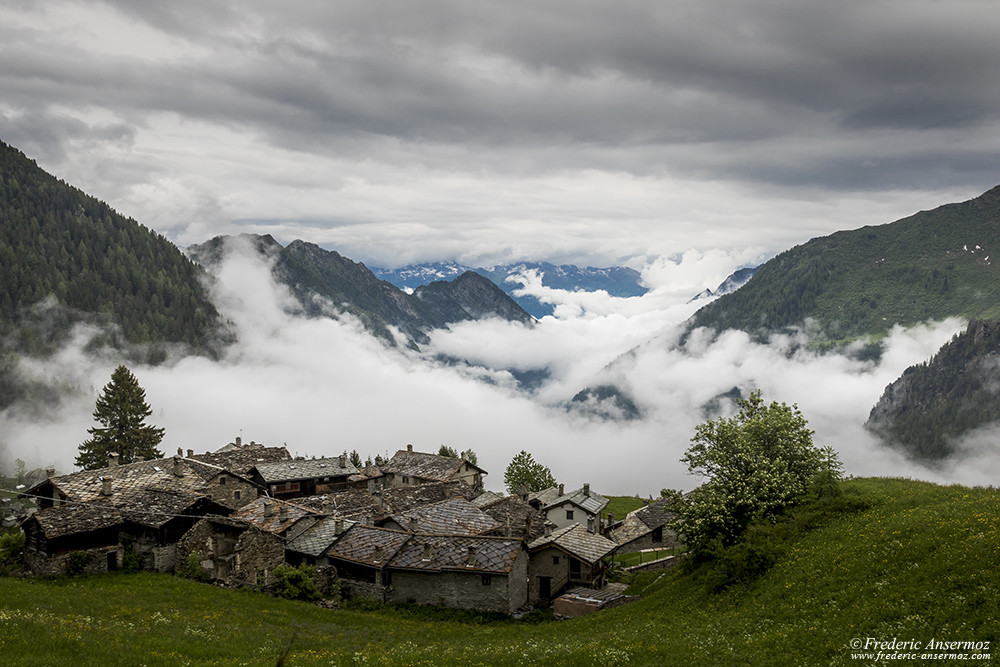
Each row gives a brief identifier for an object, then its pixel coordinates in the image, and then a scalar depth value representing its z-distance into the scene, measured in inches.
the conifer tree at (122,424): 3875.5
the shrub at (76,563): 1900.8
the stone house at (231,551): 1962.4
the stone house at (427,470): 4097.0
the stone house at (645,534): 3152.1
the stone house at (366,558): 2048.5
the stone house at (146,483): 2554.1
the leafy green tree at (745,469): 1541.6
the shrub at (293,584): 1897.1
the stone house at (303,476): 3533.5
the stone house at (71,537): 1886.1
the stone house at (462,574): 1977.1
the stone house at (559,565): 2176.4
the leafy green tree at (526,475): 4737.0
